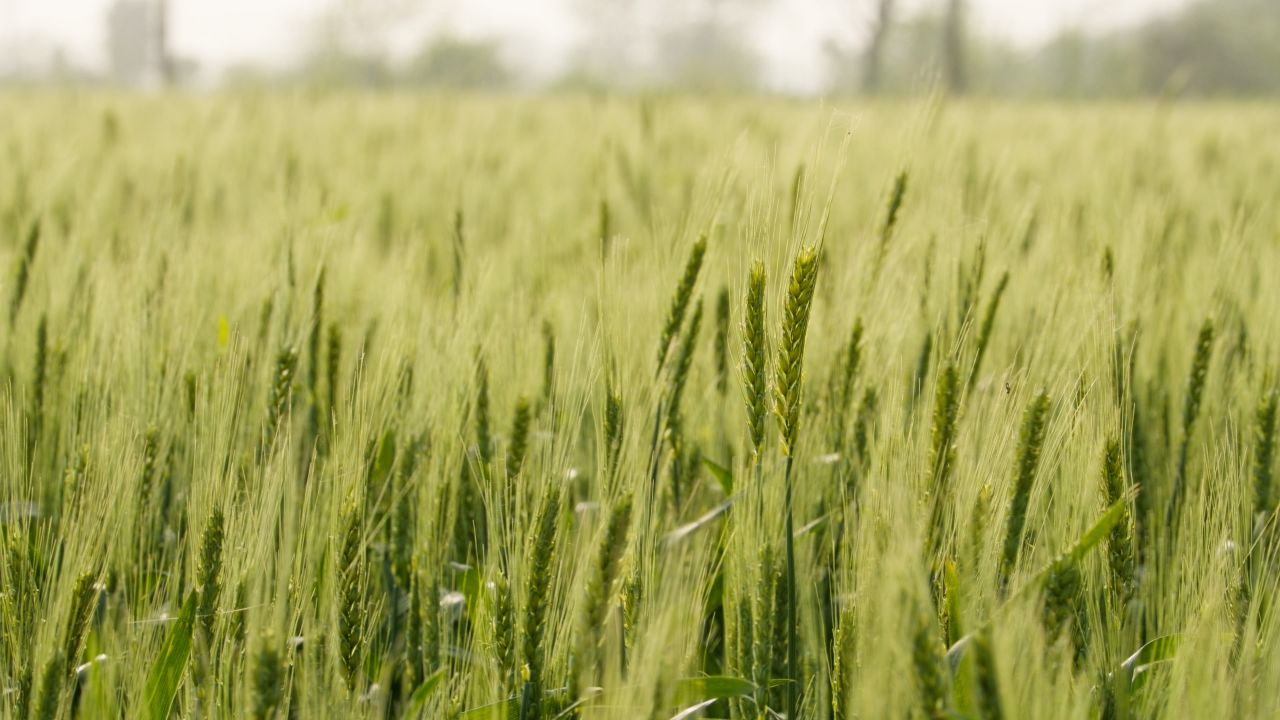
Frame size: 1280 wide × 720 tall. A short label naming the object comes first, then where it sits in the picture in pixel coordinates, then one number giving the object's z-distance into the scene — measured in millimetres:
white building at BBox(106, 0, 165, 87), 90250
